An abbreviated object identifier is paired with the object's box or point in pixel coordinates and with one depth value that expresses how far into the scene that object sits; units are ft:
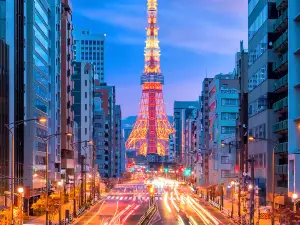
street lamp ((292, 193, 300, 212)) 202.59
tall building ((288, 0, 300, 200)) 215.51
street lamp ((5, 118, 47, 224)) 164.86
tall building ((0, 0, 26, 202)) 265.75
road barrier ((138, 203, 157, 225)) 228.76
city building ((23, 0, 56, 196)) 309.01
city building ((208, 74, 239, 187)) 486.38
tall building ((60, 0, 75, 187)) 436.76
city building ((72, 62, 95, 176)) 609.83
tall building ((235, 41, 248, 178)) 374.96
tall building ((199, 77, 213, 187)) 618.03
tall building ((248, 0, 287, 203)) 267.39
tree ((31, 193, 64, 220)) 259.95
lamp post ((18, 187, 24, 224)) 186.37
